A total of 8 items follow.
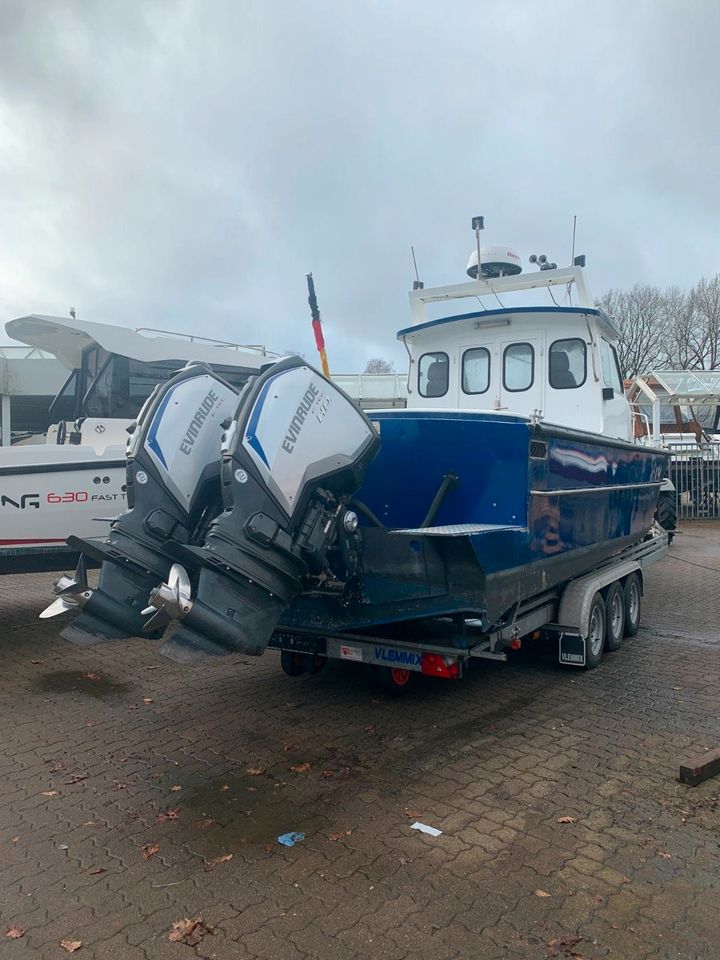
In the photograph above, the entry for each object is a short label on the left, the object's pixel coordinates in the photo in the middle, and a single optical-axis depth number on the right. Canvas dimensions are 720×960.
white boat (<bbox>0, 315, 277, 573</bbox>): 6.61
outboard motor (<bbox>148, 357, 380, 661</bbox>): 3.47
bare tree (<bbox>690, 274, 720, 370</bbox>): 38.47
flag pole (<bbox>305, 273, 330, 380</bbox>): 5.89
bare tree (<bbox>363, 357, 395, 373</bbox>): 56.48
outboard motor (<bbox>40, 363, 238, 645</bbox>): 3.98
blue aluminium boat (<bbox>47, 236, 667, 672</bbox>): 3.60
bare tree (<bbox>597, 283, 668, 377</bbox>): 39.44
